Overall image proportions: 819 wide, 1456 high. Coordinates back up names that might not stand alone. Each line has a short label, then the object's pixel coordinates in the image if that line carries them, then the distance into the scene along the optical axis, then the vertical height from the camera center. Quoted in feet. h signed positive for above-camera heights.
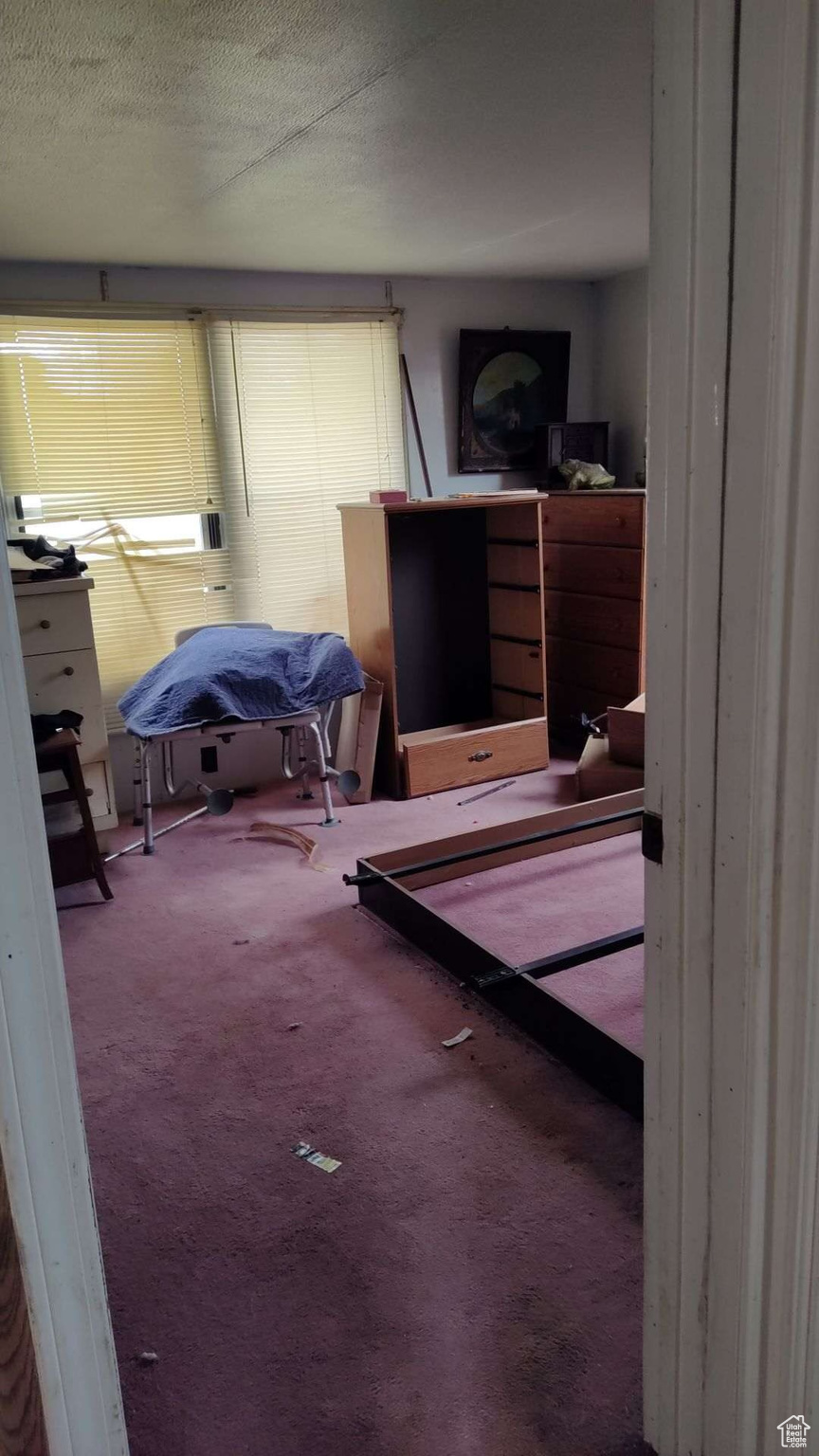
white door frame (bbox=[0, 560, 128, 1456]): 2.80 -1.83
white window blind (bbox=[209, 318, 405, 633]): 15.02 +0.58
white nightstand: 12.24 -1.98
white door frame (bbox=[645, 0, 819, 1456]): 3.18 -0.90
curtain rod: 13.17 +2.52
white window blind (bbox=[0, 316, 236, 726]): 13.41 +0.45
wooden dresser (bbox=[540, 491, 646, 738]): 15.14 -2.07
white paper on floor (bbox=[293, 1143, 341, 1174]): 6.75 -4.52
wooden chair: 11.19 -3.82
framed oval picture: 16.65 +1.34
